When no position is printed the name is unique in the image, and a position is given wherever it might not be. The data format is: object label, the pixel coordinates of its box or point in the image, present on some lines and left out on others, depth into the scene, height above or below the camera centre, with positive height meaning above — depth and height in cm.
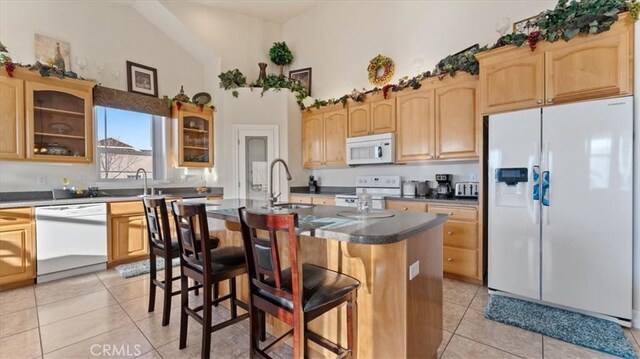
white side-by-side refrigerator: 224 -26
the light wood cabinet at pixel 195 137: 477 +68
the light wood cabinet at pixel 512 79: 264 +92
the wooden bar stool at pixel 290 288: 129 -55
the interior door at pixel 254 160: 484 +28
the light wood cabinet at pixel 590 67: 226 +89
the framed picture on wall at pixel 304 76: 545 +191
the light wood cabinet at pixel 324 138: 466 +65
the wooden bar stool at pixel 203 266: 179 -59
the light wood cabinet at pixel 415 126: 367 +66
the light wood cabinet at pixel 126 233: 378 -74
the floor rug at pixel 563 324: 200 -117
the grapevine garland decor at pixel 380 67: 438 +165
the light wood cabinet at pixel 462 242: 310 -74
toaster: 351 -17
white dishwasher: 326 -74
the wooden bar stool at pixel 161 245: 215 -55
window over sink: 426 +53
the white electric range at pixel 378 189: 391 -19
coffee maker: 372 -12
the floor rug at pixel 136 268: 353 -116
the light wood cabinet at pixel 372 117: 406 +87
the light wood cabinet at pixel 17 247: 304 -74
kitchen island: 145 -54
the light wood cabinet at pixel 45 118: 324 +73
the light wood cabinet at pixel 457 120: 330 +65
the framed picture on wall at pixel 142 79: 448 +156
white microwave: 400 +39
